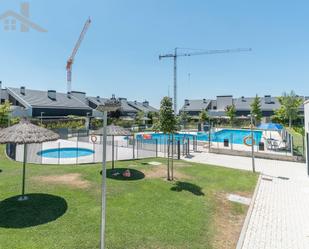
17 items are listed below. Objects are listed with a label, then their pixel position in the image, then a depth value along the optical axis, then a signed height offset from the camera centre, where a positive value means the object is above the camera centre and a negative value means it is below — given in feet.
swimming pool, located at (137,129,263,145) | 103.95 -1.31
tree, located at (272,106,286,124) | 130.74 +11.48
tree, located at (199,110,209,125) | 161.54 +12.54
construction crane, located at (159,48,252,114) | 198.39 +78.77
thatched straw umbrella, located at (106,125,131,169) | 39.78 +0.13
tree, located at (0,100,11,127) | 90.37 +7.52
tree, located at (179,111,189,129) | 148.25 +9.54
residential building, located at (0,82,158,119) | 124.81 +18.80
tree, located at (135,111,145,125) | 154.81 +9.99
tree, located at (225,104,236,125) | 156.56 +15.43
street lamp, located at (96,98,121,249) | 13.52 +1.48
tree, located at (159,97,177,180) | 37.47 +2.81
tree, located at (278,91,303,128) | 123.54 +17.30
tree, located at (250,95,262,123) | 145.74 +17.48
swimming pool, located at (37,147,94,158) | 66.15 -7.32
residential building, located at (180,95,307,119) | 185.22 +28.08
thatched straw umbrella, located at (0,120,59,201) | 23.80 -0.52
